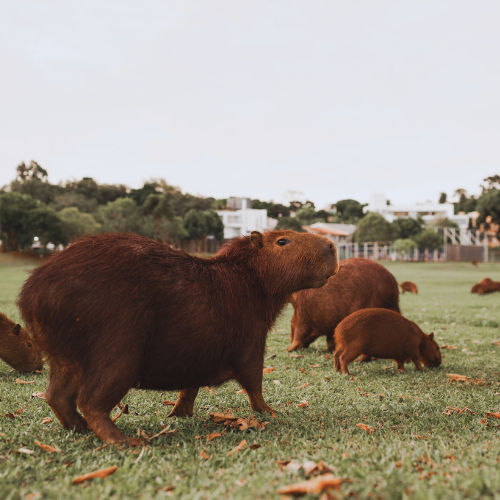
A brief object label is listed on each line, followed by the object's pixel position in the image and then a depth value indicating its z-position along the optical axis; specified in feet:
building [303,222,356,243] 199.18
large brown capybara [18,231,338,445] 8.61
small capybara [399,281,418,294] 55.67
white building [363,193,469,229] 271.08
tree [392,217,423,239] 192.34
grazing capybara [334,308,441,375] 16.02
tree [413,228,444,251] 168.76
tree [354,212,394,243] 178.60
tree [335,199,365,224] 257.55
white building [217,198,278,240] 222.28
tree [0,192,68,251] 126.21
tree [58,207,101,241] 135.12
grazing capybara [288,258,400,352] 19.08
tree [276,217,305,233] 190.35
